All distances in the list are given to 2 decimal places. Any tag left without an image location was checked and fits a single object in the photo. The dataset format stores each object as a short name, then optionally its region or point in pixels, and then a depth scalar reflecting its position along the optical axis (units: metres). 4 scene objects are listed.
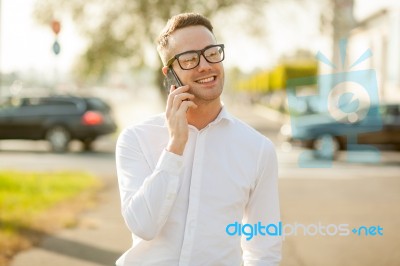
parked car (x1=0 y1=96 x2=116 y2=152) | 17.28
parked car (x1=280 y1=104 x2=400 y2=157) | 15.96
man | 2.13
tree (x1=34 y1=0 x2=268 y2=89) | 22.08
